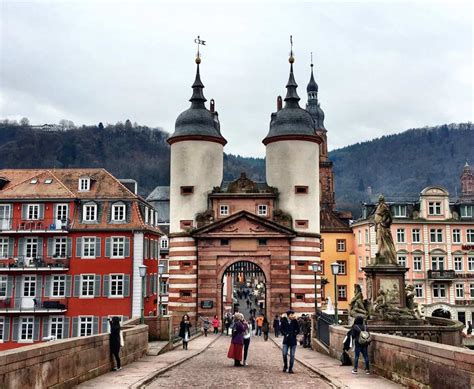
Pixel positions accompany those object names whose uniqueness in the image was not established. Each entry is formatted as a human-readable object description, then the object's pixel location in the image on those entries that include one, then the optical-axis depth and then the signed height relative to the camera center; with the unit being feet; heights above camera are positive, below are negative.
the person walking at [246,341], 68.13 -6.40
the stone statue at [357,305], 86.55 -3.11
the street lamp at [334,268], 92.11 +2.35
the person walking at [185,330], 95.14 -7.16
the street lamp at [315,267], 120.69 +3.29
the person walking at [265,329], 125.59 -9.36
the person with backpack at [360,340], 56.49 -5.20
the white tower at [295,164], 161.79 +32.19
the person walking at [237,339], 66.16 -5.97
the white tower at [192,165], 161.68 +31.88
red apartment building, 146.82 +6.27
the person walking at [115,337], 59.47 -5.14
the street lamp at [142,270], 91.34 +2.13
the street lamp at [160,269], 104.99 +2.68
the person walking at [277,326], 134.86 -9.28
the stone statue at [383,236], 90.33 +6.96
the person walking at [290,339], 62.49 -5.60
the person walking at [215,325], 146.29 -9.68
